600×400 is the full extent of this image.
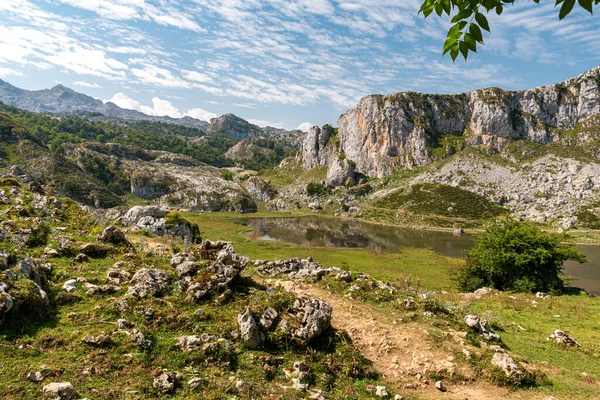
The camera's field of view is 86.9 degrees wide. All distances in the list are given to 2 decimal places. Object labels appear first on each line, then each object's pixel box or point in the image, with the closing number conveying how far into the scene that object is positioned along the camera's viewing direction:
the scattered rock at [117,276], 14.71
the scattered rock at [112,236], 21.52
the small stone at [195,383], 8.96
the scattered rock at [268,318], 12.23
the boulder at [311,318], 12.18
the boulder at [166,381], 8.65
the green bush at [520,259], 32.66
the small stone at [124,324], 10.97
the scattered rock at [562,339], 16.69
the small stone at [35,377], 7.95
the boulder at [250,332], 11.37
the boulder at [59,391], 7.54
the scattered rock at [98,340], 9.83
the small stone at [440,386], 11.23
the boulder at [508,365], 11.80
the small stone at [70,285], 13.27
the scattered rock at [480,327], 15.39
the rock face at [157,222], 41.88
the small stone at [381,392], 10.28
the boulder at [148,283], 13.44
